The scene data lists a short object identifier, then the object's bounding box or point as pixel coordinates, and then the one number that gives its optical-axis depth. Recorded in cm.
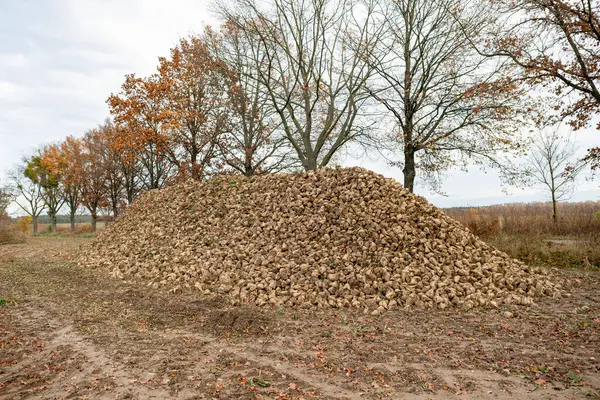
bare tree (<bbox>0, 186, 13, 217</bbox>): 3180
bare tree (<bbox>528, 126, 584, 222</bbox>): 1778
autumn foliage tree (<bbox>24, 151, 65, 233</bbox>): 3194
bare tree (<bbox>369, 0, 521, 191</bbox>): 1418
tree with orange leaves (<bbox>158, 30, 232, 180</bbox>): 1862
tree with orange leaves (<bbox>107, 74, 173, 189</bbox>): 1912
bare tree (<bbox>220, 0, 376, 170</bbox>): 1515
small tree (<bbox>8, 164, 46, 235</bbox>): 3468
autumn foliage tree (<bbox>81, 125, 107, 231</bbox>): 2630
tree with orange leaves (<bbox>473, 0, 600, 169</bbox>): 1022
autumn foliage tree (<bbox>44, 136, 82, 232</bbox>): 2808
